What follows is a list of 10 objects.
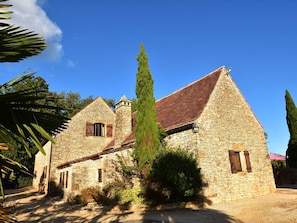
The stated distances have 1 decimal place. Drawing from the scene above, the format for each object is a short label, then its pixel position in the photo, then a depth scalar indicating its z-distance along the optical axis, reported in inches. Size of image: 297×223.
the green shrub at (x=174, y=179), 401.7
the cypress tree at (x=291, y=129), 895.1
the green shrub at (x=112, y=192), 448.7
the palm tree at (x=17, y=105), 77.7
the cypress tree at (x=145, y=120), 468.8
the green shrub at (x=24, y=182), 1172.5
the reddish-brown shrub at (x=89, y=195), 509.2
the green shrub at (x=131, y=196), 422.2
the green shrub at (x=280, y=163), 1074.8
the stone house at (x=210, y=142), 459.8
